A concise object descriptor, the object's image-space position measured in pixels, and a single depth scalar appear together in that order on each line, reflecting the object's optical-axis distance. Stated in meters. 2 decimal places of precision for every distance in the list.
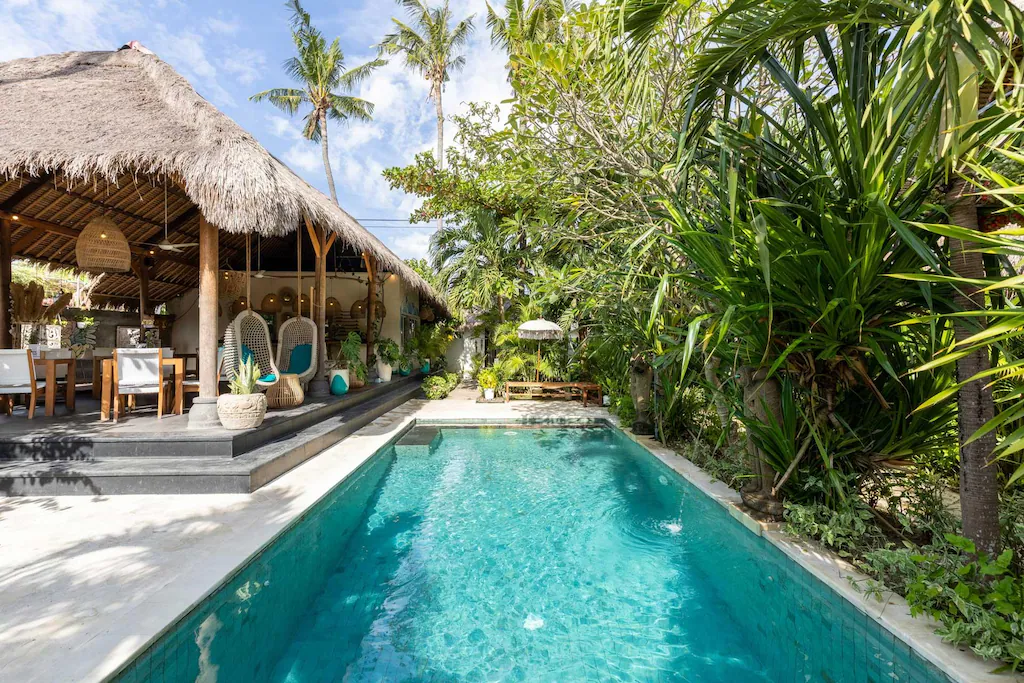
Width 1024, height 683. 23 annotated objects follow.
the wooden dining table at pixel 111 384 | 5.22
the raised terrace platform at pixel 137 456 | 3.96
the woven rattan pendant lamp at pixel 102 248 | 6.09
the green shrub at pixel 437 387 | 11.42
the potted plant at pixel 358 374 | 9.32
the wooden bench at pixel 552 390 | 10.73
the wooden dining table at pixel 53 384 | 5.52
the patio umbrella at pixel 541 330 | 10.16
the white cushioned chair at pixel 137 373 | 5.24
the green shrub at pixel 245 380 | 4.77
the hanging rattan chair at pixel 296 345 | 7.84
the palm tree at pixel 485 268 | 11.75
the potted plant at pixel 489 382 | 11.38
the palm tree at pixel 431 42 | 17.88
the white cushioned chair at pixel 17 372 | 5.20
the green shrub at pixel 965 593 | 1.83
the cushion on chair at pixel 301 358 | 7.93
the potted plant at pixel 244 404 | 4.67
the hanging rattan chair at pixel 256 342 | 6.15
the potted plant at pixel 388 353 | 11.85
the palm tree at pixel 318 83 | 19.89
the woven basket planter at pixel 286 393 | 6.23
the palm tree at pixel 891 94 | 1.63
